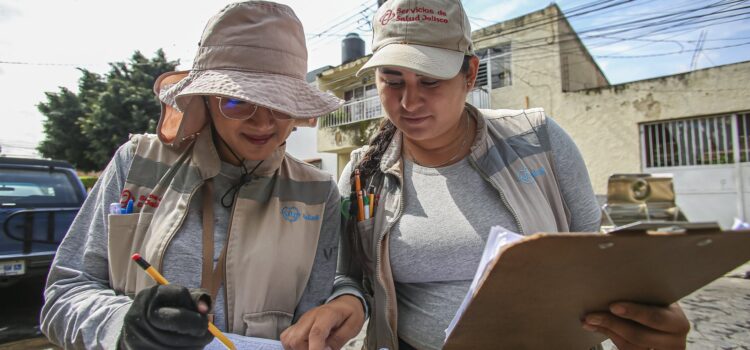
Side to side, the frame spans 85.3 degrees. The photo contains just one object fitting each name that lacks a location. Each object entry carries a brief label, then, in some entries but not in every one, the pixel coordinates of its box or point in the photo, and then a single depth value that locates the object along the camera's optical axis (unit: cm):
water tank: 1494
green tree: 1592
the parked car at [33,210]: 393
